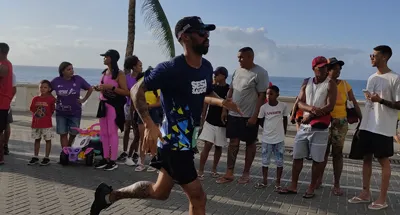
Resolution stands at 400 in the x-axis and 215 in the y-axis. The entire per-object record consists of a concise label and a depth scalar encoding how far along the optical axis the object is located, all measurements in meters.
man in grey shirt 6.86
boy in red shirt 7.72
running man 3.96
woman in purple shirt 7.87
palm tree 13.84
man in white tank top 6.08
